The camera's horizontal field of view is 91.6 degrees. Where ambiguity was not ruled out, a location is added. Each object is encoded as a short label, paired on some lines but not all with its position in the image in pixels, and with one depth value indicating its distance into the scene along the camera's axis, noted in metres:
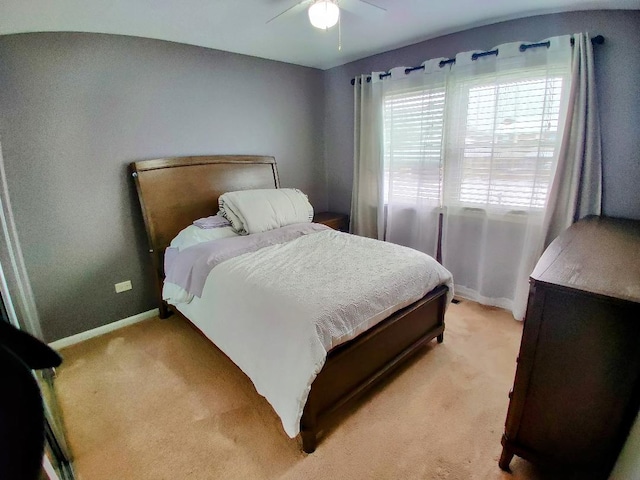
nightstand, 3.42
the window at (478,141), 2.34
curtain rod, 2.05
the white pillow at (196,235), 2.45
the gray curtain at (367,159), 3.26
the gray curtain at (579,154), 2.09
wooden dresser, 1.04
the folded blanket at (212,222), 2.60
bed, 1.54
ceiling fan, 1.71
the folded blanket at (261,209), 2.65
